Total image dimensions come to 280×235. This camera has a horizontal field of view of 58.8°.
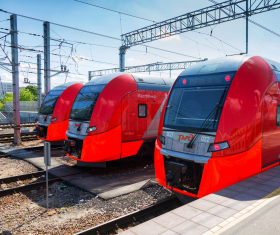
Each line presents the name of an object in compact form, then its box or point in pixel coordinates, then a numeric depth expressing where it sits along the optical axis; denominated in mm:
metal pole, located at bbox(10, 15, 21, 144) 14047
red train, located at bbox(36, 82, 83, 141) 12797
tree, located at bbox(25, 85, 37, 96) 96062
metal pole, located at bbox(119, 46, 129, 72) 22395
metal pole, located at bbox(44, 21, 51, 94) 16859
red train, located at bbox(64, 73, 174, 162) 8148
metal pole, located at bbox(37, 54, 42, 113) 23731
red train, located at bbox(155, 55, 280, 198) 5102
